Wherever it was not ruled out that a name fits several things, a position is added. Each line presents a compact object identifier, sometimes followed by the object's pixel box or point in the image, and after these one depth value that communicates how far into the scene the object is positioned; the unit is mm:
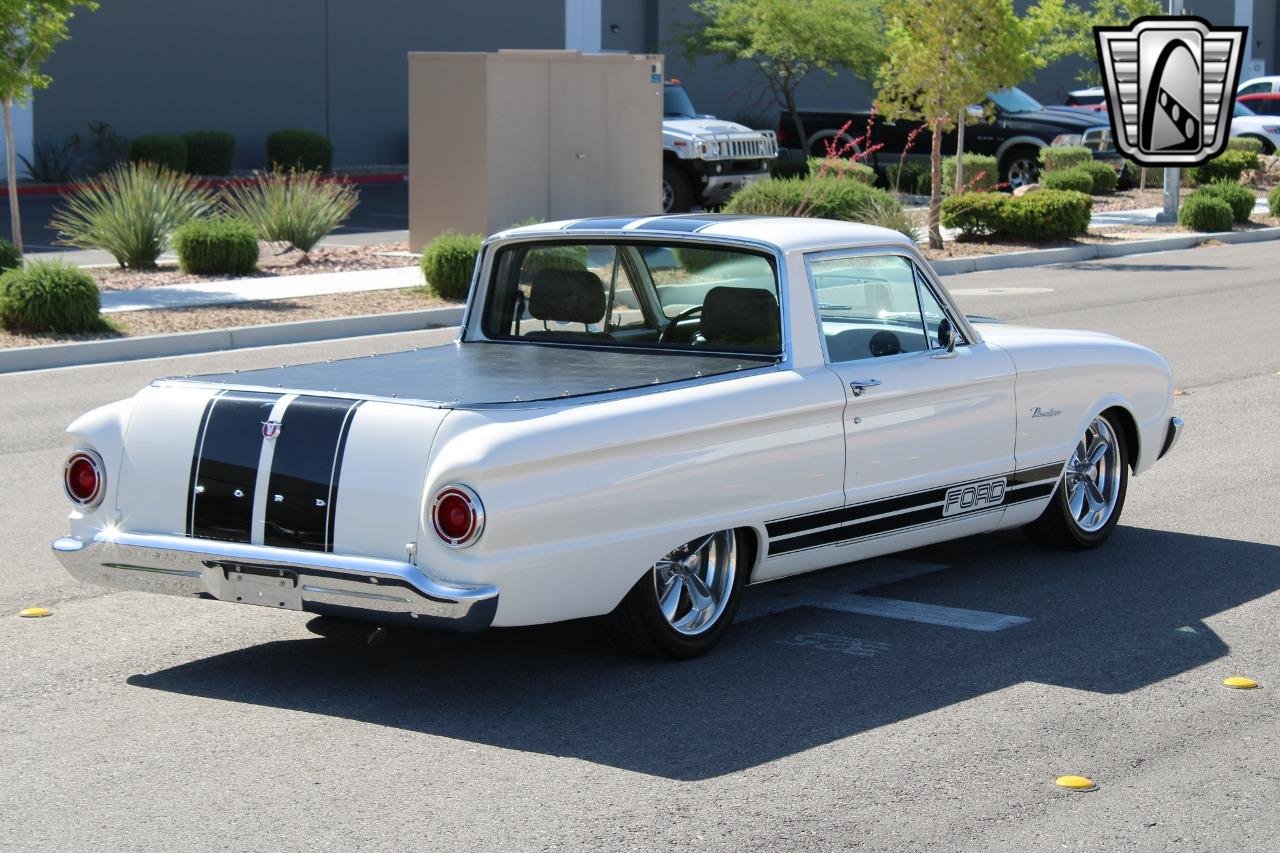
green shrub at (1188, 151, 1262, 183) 34000
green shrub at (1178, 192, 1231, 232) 28547
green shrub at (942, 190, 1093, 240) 25438
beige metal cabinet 22281
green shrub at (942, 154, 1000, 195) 31234
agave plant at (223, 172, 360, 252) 21672
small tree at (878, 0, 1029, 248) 24172
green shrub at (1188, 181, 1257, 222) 29344
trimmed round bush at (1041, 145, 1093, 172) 32438
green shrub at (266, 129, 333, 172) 36219
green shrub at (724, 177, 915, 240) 23234
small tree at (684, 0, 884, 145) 38000
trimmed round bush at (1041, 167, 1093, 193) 29656
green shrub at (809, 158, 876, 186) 25906
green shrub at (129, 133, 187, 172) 33781
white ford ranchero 5715
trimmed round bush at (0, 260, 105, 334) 15641
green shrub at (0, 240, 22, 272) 17297
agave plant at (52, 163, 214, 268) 20219
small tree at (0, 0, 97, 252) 17750
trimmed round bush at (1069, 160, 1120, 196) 32447
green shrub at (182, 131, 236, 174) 34812
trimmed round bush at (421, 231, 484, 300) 18609
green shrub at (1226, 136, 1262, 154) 39259
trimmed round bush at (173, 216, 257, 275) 19906
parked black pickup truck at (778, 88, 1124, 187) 33594
